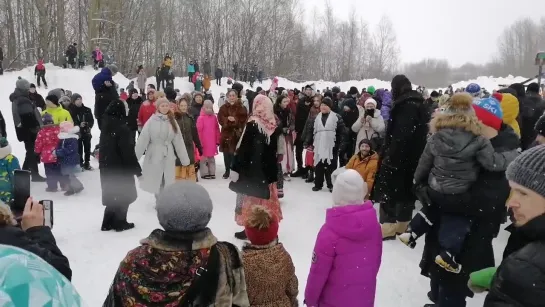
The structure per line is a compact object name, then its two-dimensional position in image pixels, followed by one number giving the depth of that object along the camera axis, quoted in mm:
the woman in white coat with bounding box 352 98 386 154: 7590
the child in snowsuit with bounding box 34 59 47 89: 21500
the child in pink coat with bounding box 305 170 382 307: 3150
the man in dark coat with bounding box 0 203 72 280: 2180
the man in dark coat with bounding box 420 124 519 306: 3529
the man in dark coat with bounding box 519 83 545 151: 7160
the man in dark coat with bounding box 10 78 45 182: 8086
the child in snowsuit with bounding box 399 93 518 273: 3521
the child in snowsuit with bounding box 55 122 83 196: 7641
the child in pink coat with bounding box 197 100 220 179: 9344
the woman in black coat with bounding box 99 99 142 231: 5797
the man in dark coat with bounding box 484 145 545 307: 1564
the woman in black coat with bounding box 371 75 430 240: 4992
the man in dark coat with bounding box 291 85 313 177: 9516
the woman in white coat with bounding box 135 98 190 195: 6211
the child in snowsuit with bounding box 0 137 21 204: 4828
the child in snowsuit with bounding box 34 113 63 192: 7641
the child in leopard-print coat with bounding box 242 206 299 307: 2730
